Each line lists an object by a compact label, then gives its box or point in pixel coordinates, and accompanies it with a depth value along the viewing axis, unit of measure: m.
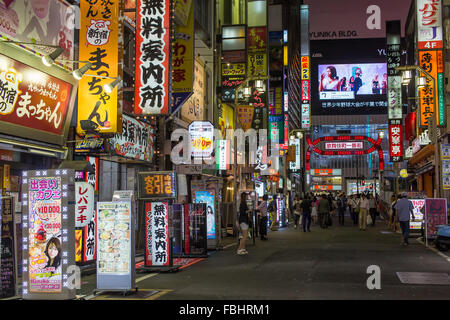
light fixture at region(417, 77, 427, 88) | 22.34
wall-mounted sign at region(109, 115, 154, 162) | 16.19
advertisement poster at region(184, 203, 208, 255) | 16.16
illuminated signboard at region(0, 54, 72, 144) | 11.68
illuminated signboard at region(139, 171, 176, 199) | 13.11
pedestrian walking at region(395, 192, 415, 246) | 18.69
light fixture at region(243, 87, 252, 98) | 22.73
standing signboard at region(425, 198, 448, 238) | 19.42
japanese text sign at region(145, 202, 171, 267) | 12.94
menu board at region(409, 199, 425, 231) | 23.38
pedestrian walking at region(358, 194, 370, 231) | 29.17
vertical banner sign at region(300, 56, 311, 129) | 59.91
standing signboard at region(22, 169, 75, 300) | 8.59
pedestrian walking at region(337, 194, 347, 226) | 35.66
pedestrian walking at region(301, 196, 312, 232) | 27.58
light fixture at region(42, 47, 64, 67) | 11.55
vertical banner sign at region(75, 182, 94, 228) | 10.51
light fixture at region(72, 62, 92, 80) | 13.07
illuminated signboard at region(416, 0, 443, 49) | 27.42
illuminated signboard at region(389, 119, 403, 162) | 42.75
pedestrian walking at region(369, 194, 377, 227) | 32.44
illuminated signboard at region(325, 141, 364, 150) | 53.04
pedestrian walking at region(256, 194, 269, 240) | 22.62
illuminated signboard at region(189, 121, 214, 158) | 21.86
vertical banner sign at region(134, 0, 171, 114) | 15.91
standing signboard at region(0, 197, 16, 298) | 9.52
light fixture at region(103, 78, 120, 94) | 14.05
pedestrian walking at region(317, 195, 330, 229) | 31.38
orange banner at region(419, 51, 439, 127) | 28.55
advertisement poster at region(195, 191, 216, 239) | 18.67
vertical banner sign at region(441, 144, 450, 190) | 19.89
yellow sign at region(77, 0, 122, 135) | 14.48
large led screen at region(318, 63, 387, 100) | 91.56
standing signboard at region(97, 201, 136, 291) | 9.77
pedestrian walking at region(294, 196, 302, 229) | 31.55
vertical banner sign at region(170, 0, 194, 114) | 20.33
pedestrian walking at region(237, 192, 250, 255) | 16.69
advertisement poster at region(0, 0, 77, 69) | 11.73
